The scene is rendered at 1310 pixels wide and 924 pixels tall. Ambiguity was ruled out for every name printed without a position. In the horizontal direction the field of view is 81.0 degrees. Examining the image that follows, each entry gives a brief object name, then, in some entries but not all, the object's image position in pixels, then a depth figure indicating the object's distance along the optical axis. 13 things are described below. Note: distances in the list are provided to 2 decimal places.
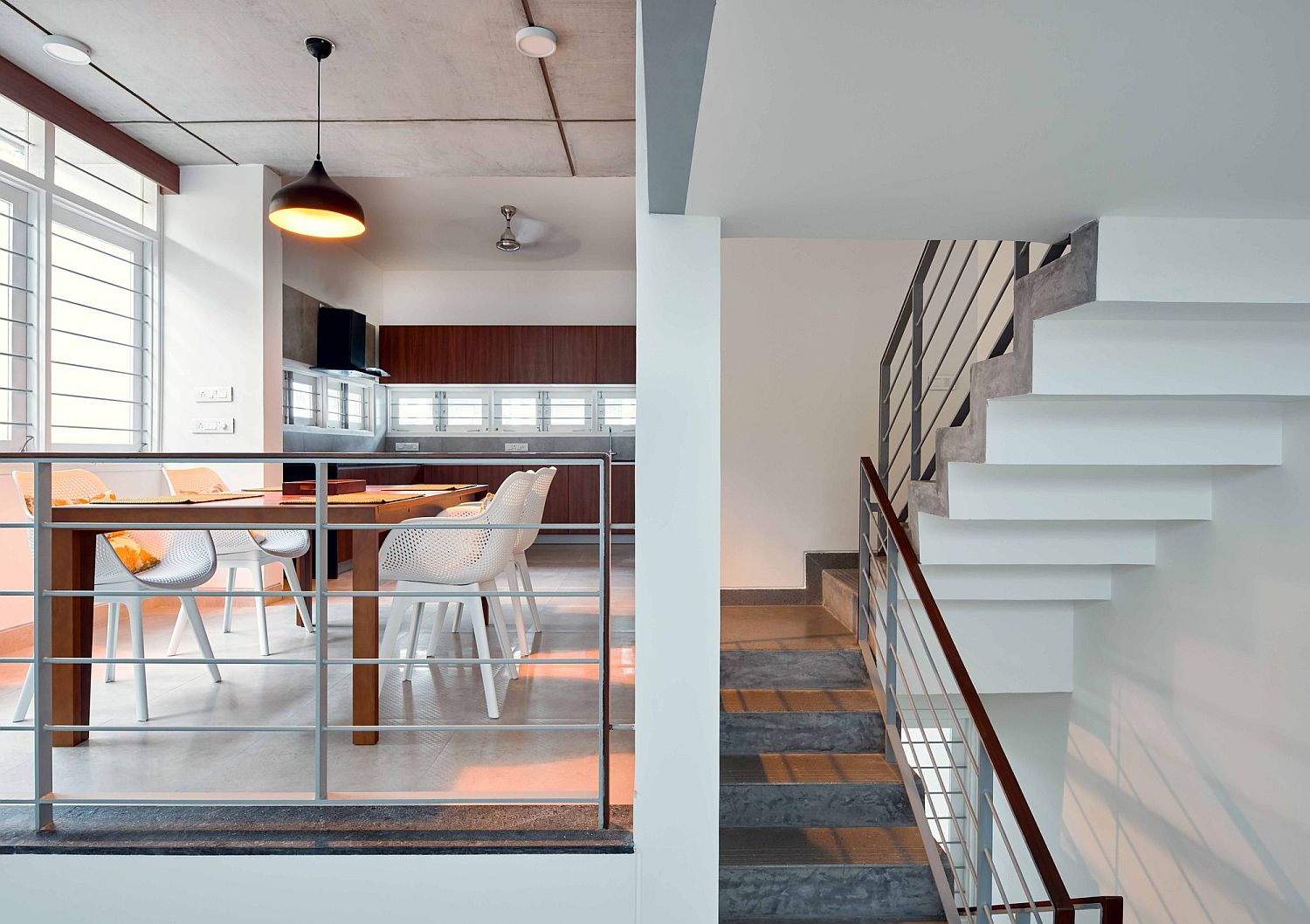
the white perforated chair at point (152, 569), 2.54
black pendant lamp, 3.31
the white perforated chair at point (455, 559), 2.64
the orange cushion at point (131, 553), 2.63
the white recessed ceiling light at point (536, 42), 3.14
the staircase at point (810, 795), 2.62
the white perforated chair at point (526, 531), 3.20
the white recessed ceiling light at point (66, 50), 3.36
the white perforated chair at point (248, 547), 3.33
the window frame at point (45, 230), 3.79
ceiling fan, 6.43
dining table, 2.30
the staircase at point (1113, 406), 1.94
